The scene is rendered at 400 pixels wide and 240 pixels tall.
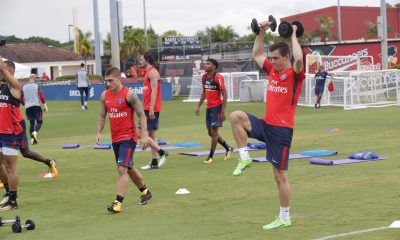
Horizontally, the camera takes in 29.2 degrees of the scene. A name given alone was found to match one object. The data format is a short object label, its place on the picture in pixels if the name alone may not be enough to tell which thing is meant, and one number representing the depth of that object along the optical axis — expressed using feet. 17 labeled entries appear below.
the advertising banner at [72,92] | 141.49
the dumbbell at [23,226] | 29.32
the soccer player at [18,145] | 36.27
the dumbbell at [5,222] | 30.41
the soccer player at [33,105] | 72.23
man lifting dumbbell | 28.19
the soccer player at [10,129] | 35.65
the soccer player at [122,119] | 33.91
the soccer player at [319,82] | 104.06
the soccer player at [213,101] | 50.21
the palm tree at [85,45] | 311.06
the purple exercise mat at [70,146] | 64.49
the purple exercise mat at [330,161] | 45.55
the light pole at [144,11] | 273.75
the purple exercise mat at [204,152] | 54.92
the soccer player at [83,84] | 116.57
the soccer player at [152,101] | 47.96
